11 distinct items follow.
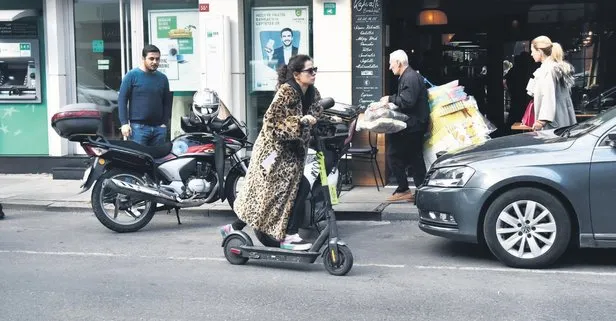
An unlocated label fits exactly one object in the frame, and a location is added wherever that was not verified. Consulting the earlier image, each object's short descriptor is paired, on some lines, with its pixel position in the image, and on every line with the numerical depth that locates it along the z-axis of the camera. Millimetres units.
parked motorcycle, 16422
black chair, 20750
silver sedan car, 12453
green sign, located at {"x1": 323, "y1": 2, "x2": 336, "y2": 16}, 21516
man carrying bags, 18266
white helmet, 17391
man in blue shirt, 18219
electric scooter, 12242
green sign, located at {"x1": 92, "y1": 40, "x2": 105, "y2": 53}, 25000
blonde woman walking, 16750
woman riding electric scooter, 12414
